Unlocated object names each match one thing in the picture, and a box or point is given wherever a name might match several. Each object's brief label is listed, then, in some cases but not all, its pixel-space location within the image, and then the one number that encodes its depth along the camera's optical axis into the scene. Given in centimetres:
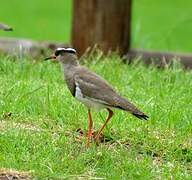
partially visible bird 1602
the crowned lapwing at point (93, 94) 1479
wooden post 2444
